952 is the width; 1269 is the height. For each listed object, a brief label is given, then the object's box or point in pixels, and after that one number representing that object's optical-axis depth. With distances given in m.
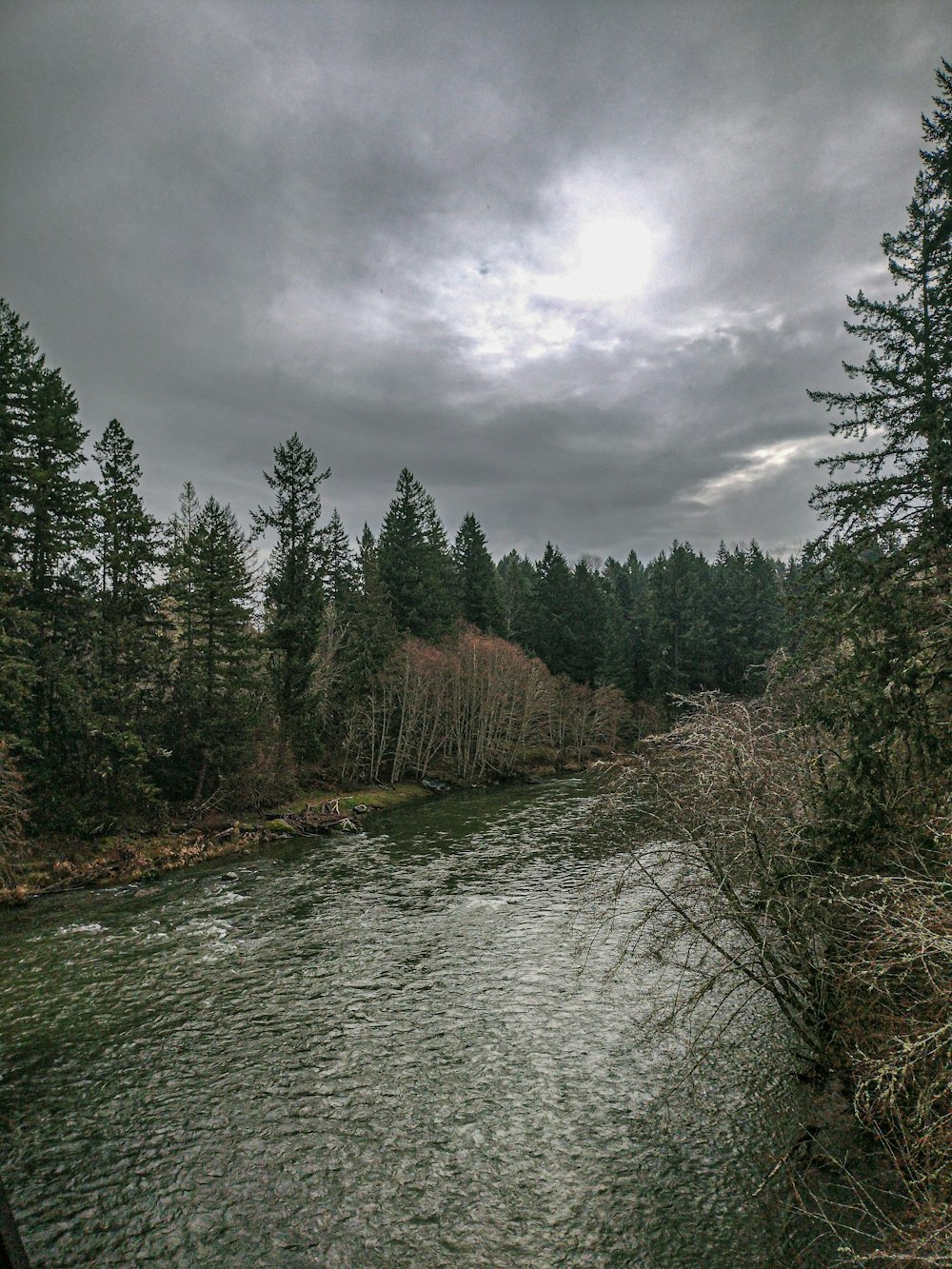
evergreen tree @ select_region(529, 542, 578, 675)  74.19
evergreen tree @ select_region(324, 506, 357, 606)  59.58
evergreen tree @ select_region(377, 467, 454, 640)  59.94
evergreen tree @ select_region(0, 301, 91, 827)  27.39
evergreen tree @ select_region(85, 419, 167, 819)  29.53
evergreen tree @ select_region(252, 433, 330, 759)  39.53
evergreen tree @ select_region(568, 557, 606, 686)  73.44
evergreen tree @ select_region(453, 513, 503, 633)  71.00
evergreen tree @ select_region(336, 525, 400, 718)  47.56
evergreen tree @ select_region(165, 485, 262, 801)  34.94
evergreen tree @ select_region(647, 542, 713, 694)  70.06
